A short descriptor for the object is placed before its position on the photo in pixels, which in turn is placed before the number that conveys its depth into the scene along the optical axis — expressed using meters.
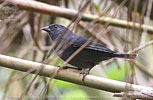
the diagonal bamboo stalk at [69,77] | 4.30
